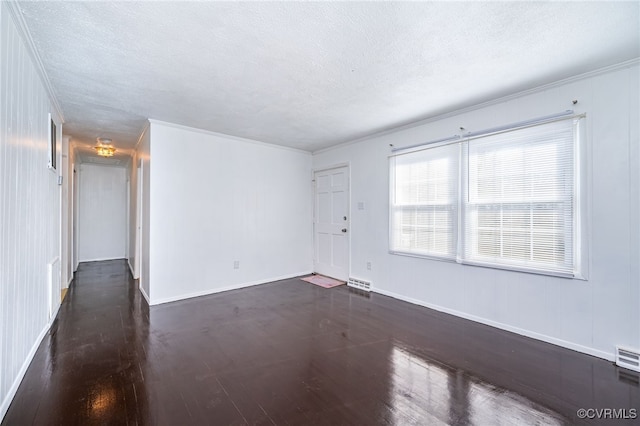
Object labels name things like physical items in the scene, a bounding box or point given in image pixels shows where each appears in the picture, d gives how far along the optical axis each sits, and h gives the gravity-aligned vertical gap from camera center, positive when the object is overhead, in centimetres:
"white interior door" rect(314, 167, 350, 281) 506 -18
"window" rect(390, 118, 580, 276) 270 +14
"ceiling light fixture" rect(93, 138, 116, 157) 494 +113
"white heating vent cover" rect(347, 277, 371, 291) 459 -115
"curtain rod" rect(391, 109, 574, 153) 271 +90
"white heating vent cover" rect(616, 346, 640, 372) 229 -117
